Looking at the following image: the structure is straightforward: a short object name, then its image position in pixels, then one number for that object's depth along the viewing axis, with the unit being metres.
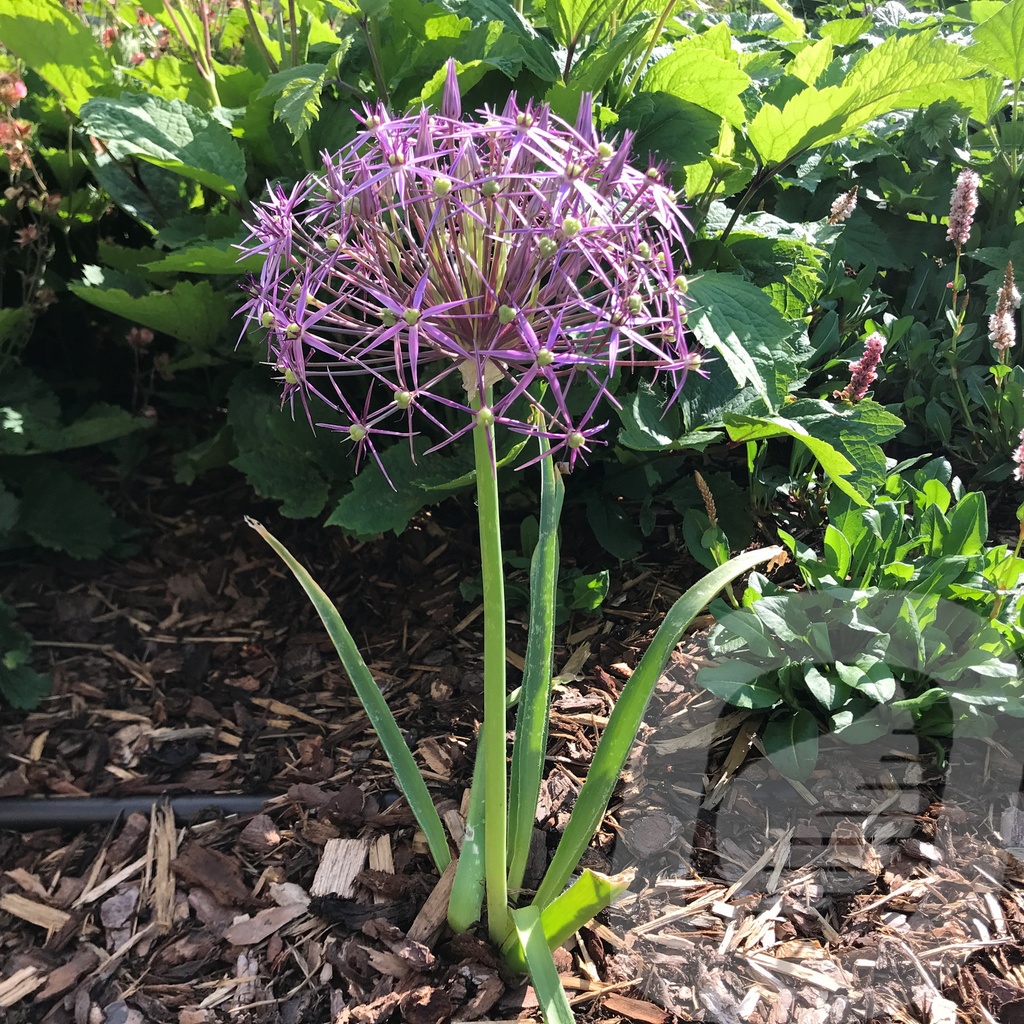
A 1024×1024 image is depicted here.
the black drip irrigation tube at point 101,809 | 0.65
